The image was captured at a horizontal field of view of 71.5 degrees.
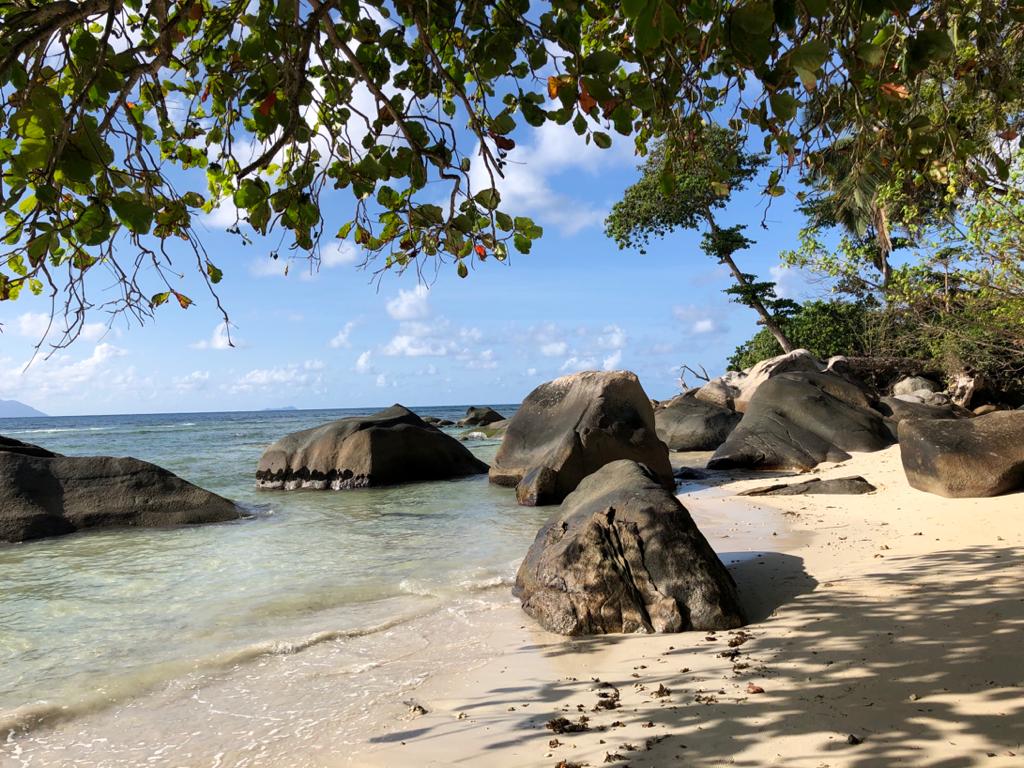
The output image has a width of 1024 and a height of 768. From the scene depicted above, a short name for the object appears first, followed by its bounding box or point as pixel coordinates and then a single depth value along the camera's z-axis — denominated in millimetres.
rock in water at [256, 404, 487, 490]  14000
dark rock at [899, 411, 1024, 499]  7316
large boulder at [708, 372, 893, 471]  13086
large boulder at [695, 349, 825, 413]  20781
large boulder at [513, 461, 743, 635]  4410
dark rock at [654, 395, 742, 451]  18156
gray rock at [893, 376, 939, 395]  22688
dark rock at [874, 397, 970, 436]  14837
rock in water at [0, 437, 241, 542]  9367
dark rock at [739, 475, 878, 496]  9375
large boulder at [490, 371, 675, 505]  10984
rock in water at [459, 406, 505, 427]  40594
